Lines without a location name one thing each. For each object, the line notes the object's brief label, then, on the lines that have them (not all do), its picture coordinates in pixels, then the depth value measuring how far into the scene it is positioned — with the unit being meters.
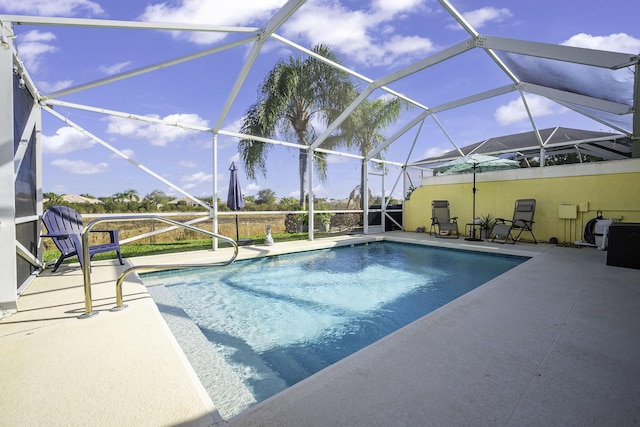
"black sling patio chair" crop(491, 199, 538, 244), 7.99
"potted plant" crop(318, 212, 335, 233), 11.44
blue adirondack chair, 4.16
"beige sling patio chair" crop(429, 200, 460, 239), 9.83
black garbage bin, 4.73
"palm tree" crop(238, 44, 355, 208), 12.62
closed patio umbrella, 7.87
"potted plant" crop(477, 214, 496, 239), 9.06
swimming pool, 2.46
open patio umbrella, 8.62
